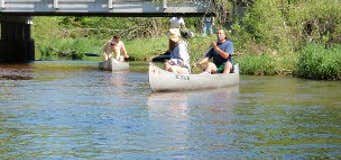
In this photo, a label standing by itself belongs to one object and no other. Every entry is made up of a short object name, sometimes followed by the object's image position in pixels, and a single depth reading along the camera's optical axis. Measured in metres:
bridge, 42.64
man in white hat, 21.11
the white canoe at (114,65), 35.91
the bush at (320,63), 26.52
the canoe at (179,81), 20.30
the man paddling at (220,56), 22.55
